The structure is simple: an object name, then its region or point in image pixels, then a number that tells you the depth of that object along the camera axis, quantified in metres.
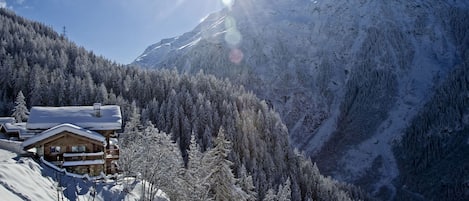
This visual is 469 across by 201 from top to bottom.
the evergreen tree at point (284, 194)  54.62
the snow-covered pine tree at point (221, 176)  36.00
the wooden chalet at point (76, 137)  30.03
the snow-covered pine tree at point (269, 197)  52.33
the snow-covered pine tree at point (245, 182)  60.77
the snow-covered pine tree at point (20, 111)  70.88
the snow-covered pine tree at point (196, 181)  32.80
